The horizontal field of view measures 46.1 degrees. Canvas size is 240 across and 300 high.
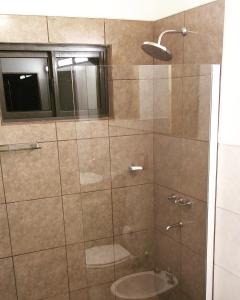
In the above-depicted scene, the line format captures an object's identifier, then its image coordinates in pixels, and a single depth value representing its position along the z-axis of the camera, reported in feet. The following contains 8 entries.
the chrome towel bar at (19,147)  5.84
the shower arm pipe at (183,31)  5.69
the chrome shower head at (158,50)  4.97
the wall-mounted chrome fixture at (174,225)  6.05
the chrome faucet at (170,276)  6.36
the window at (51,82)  5.77
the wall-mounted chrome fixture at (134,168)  6.15
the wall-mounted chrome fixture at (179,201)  5.87
